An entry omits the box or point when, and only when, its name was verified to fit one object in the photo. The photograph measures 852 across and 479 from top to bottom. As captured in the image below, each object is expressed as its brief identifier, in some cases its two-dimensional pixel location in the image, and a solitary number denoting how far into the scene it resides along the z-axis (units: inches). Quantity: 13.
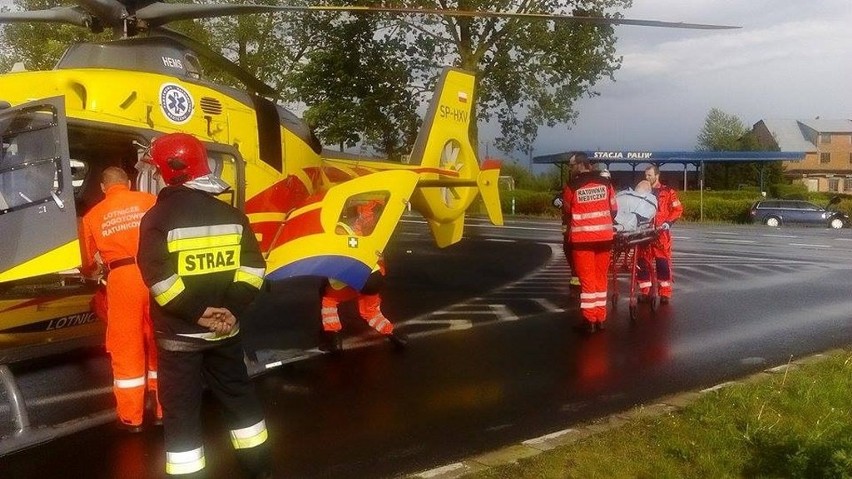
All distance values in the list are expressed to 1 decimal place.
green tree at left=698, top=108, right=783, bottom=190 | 2445.9
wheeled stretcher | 376.8
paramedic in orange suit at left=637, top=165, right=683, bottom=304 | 412.8
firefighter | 157.6
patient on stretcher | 378.6
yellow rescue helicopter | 207.2
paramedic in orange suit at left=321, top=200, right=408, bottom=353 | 297.0
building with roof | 3294.8
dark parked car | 1352.1
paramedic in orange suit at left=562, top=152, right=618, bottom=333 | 334.3
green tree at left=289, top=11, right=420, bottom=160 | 1202.6
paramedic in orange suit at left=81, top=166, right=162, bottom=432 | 214.4
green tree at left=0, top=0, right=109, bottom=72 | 987.3
